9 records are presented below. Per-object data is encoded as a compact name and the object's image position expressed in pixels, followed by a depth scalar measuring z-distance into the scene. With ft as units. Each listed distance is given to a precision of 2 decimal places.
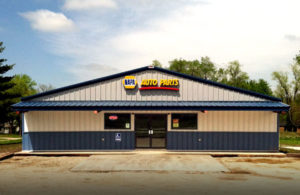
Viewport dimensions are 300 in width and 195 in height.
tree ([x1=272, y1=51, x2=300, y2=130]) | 186.50
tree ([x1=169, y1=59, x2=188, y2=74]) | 254.68
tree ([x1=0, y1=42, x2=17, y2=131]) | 113.20
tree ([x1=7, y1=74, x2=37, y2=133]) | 168.45
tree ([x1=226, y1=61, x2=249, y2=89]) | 241.49
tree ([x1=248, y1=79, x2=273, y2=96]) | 243.81
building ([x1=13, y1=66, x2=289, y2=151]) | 53.78
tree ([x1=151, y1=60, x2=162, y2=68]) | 251.89
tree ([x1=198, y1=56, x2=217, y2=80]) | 254.27
